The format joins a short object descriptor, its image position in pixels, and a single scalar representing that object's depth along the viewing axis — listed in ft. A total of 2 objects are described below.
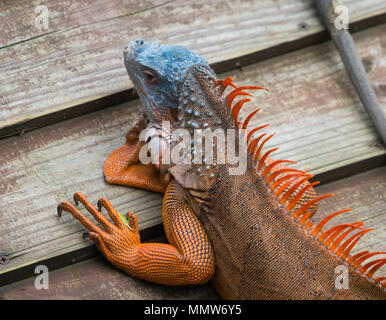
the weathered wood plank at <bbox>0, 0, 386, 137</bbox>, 10.23
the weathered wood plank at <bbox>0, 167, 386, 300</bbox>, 8.89
